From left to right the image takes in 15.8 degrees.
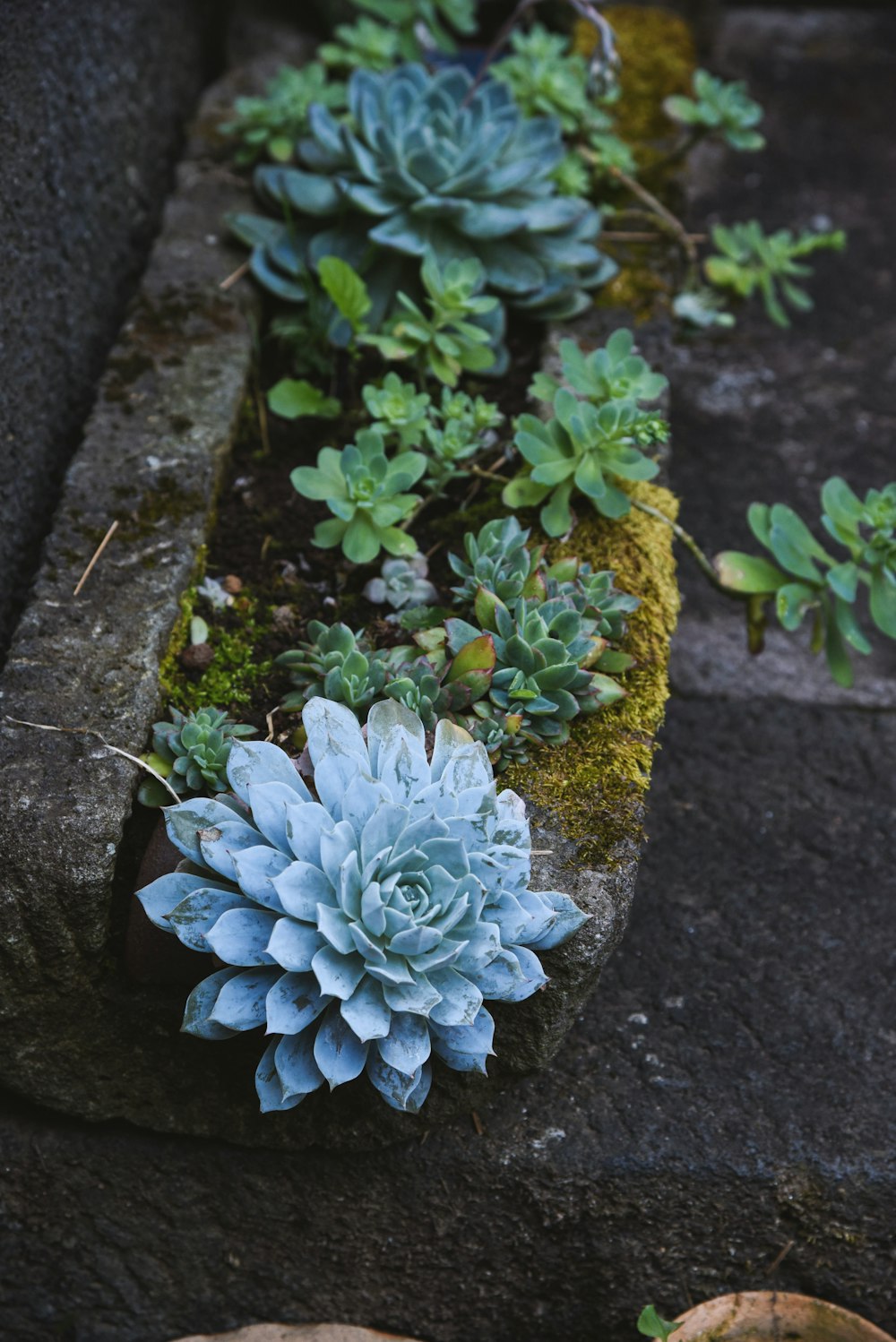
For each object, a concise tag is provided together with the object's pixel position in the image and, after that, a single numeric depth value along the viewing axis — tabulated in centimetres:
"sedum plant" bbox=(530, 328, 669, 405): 142
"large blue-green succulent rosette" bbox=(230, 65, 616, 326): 149
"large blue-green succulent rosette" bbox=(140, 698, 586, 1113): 126
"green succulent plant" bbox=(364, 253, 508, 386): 145
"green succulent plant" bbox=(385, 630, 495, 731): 134
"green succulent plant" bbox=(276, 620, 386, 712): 134
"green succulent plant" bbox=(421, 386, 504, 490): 143
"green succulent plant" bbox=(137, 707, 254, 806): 133
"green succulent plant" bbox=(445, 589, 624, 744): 134
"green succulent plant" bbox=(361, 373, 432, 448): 143
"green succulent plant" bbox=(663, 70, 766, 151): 160
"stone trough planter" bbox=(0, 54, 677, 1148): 131
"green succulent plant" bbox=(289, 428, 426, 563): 139
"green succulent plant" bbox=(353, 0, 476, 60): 163
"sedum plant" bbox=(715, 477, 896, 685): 142
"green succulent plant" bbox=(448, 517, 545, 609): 137
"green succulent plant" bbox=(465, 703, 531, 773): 134
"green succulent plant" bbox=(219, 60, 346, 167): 156
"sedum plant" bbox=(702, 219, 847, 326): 164
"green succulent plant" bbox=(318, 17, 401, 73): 160
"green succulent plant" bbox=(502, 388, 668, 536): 140
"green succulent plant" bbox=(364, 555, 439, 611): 141
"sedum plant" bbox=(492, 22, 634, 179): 159
